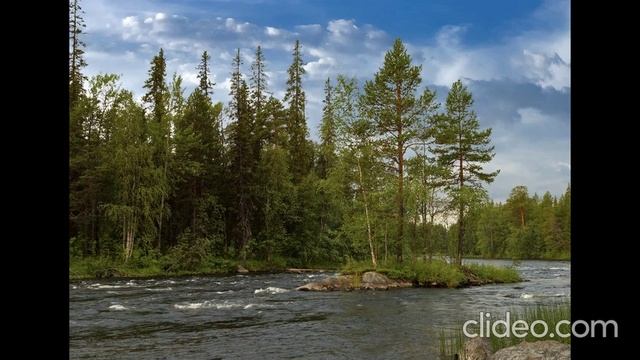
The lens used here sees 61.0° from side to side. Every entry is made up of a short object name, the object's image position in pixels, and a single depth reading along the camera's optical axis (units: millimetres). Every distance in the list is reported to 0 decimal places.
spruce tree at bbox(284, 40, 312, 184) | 58750
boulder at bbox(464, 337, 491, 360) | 9117
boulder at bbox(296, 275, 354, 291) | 27656
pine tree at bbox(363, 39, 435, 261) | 34438
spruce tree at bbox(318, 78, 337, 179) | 33250
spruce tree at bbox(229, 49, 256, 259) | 48625
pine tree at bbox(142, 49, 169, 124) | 48347
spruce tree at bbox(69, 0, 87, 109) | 43062
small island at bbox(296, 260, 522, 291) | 28359
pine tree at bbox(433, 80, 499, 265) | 39253
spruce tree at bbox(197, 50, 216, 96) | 54094
